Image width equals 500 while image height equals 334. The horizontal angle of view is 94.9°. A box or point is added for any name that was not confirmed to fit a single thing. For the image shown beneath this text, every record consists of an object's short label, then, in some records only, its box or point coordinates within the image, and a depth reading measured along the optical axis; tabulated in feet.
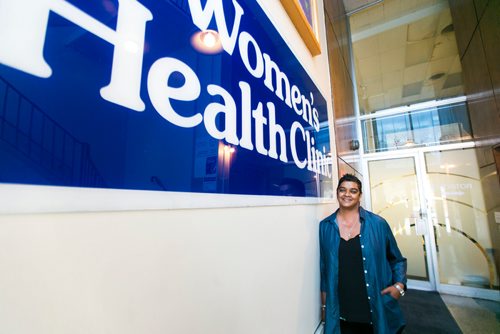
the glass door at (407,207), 12.22
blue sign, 0.92
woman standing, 3.96
